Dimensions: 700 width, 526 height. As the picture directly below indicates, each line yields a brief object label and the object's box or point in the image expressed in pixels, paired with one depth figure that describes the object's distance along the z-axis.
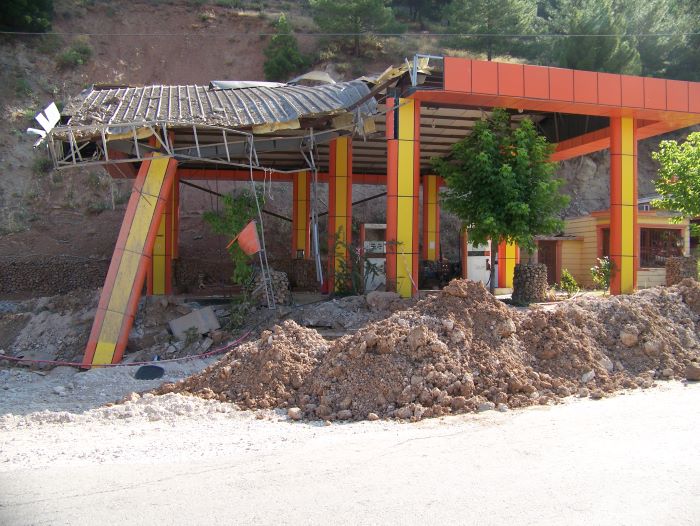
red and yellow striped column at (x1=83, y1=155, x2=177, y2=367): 11.42
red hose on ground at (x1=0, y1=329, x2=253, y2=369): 10.89
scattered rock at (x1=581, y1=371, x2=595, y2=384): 7.92
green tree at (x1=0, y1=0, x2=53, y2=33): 36.84
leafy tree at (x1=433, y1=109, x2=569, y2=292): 13.00
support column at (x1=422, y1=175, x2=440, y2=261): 22.80
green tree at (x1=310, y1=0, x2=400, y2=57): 40.84
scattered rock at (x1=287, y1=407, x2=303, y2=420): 6.91
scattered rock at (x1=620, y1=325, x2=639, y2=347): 8.75
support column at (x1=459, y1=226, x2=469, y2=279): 20.47
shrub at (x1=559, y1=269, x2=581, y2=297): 18.95
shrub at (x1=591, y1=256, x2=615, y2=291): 14.15
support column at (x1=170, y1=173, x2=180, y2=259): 20.04
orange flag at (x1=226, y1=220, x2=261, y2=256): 12.60
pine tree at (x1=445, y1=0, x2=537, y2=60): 39.91
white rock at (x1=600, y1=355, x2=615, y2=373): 8.36
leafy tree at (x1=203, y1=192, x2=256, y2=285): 13.08
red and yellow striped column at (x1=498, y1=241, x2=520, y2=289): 20.14
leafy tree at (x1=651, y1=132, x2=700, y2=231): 14.59
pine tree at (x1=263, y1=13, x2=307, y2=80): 40.38
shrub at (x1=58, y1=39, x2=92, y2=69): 37.59
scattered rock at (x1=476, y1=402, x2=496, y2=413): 7.03
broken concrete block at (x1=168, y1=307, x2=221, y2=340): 12.27
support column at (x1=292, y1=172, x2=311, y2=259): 22.78
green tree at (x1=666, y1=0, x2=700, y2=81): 35.59
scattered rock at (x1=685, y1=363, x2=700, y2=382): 8.27
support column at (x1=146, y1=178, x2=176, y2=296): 18.30
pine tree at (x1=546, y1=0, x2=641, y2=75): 31.95
